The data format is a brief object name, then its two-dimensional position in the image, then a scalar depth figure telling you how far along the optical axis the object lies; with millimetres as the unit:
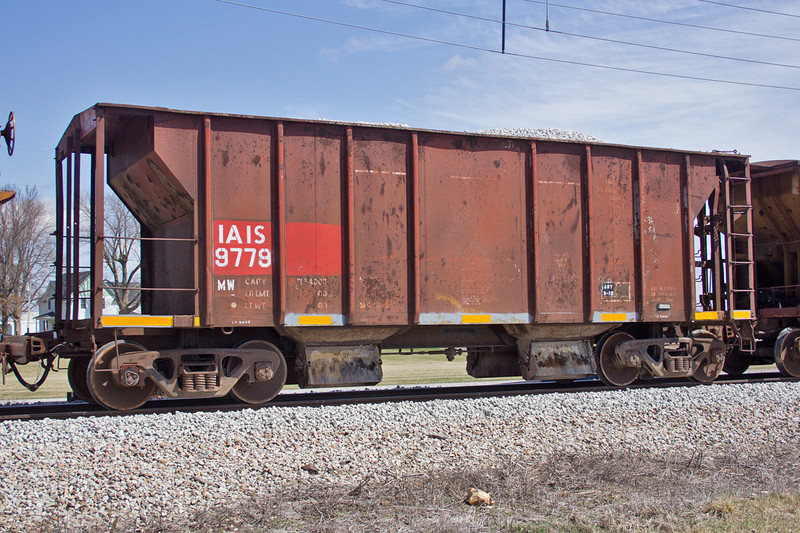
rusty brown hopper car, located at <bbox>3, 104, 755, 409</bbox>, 8227
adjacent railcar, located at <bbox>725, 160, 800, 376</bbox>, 11484
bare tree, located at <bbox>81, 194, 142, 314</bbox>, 33594
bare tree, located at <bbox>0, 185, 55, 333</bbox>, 30328
